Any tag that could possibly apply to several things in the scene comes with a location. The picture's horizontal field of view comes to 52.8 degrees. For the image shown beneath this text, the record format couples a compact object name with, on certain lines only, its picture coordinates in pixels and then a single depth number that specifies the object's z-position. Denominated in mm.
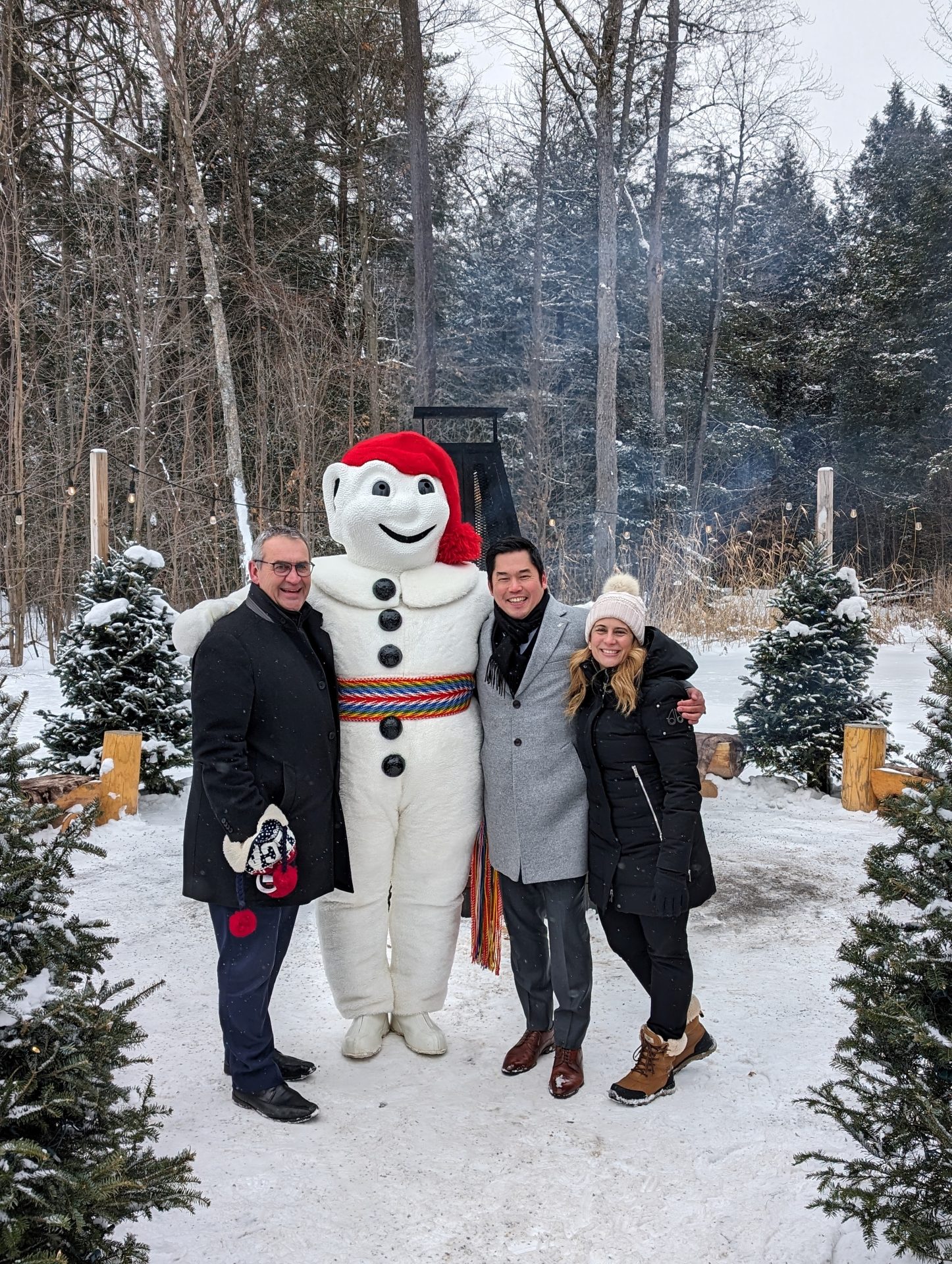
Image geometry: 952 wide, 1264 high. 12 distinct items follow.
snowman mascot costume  3203
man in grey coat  3023
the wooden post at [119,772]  5723
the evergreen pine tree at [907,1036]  1833
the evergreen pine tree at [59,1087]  1521
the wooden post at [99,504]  6887
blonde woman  2807
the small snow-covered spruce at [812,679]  6512
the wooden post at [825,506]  7344
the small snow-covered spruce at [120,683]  6109
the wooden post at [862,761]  6117
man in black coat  2742
